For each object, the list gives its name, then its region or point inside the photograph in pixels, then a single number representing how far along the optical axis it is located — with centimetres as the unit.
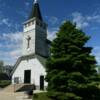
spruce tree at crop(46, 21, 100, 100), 1064
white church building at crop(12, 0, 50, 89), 1796
